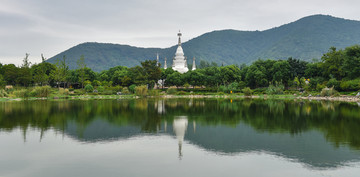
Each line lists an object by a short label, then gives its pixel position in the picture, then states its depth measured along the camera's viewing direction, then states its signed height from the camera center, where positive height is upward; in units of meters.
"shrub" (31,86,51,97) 58.19 -0.81
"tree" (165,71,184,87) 85.91 +1.95
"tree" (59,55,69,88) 77.81 +4.27
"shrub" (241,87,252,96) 68.44 -0.97
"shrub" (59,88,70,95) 65.83 -0.91
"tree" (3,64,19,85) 77.00 +3.31
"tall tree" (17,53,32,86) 74.81 +3.20
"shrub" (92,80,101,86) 85.56 +1.08
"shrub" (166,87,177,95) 76.85 -1.07
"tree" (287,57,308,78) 79.81 +4.88
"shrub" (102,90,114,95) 69.94 -1.20
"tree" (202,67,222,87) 84.38 +2.96
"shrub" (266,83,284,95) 67.72 -0.75
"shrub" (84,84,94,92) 72.12 -0.28
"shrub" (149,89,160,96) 69.18 -1.41
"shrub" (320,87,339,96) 58.49 -1.03
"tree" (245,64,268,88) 78.62 +2.60
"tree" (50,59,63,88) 76.81 +3.03
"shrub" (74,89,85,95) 70.02 -1.20
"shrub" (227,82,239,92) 75.81 -0.07
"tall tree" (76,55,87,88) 83.81 +4.97
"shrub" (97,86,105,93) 72.62 -0.52
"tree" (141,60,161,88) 78.88 +4.10
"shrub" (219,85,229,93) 75.44 -0.56
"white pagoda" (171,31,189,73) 123.72 +10.60
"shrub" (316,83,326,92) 63.80 -0.08
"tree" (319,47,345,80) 69.43 +5.24
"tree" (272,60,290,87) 76.75 +3.97
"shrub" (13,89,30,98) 56.09 -1.13
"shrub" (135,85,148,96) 67.00 -0.71
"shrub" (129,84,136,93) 73.88 -0.29
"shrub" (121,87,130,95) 71.00 -0.98
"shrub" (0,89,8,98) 56.14 -1.14
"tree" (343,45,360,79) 62.30 +5.13
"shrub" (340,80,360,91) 57.52 +0.30
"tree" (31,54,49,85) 74.13 +3.13
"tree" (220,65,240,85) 83.04 +3.22
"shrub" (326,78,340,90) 61.50 +0.73
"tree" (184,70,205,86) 84.86 +2.42
